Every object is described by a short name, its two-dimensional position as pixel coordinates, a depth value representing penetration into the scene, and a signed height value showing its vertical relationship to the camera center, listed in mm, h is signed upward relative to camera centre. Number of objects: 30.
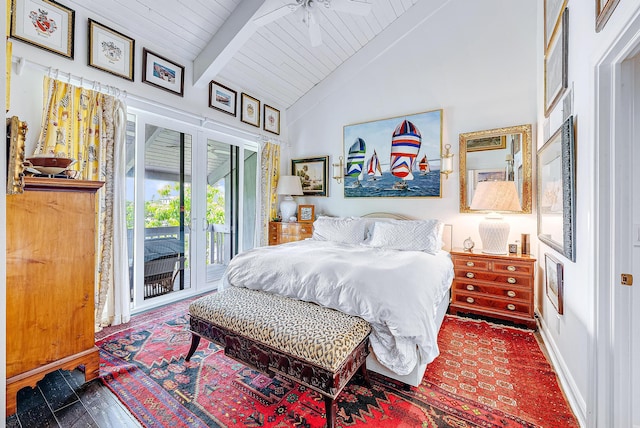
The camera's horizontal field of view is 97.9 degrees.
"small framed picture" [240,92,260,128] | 4193 +1603
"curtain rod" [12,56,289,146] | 2227 +1218
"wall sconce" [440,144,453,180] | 3538 +683
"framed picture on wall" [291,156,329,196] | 4559 +690
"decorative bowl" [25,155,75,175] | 1777 +321
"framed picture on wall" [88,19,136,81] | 2631 +1618
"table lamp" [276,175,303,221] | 4492 +380
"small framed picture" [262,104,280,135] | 4580 +1593
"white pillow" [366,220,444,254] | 3055 -233
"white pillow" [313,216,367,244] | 3520 -195
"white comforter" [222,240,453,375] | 1730 -519
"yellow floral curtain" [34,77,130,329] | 2367 +564
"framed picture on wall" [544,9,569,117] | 1935 +1159
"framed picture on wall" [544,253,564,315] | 1969 -502
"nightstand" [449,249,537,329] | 2785 -740
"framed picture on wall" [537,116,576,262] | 1682 +183
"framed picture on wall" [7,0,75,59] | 2209 +1577
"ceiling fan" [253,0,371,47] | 2479 +1873
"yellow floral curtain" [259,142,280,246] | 4469 +471
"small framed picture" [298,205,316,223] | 4520 +25
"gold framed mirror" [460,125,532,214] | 3117 +655
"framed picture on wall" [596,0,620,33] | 1208 +925
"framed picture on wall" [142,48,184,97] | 3059 +1631
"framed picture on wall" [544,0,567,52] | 2133 +1673
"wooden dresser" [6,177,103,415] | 1617 -424
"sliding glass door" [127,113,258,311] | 3117 +95
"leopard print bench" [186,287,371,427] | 1501 -736
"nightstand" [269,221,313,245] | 4309 -271
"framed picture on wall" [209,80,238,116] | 3770 +1631
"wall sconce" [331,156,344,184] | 4375 +712
